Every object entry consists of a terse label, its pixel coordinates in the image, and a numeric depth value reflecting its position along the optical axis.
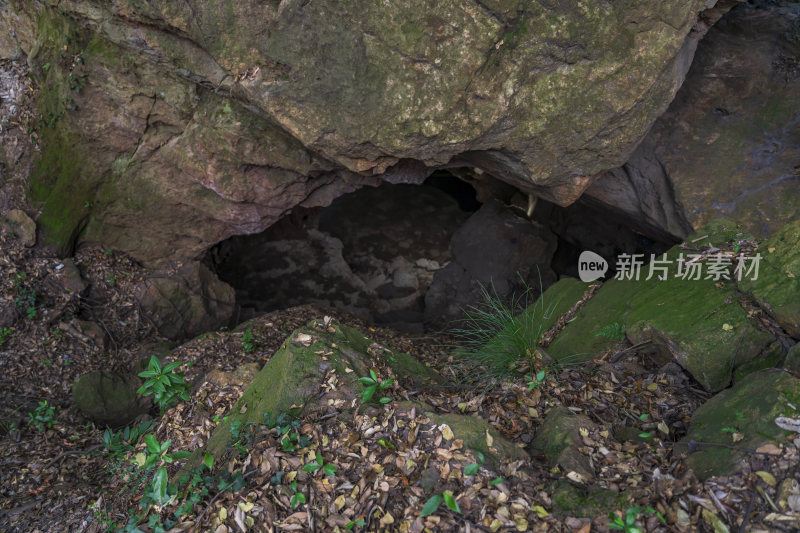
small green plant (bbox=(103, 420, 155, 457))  3.25
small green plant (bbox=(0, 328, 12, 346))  4.41
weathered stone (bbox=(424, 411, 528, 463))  2.09
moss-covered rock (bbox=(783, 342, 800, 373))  2.28
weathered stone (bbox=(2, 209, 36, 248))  4.76
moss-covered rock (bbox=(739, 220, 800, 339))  2.53
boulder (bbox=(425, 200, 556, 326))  7.34
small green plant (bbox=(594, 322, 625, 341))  3.19
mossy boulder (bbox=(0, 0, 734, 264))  3.41
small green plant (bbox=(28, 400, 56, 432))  3.82
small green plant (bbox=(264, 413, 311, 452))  2.20
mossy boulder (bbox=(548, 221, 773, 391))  2.59
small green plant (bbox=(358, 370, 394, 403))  2.32
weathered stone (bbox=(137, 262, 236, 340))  5.43
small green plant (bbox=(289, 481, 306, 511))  1.98
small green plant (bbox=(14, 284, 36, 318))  4.58
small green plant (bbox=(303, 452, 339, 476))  2.07
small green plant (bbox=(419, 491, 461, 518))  1.83
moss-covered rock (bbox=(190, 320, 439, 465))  2.42
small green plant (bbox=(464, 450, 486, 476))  1.97
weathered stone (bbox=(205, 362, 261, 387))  3.30
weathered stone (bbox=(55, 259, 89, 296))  4.92
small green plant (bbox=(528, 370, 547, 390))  2.49
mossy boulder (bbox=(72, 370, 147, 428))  4.07
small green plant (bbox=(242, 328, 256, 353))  4.50
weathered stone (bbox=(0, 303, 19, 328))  4.46
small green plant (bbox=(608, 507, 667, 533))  1.71
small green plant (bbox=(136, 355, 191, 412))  2.51
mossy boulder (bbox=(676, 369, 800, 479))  1.90
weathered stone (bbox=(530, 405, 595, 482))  2.04
